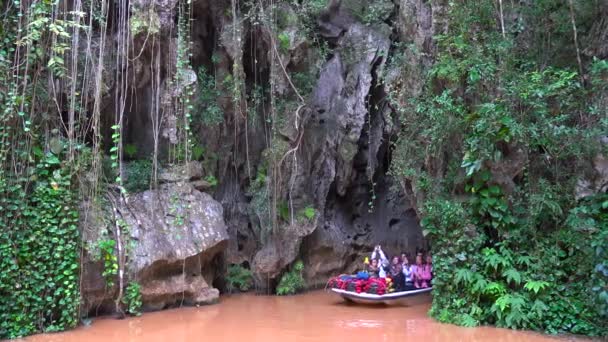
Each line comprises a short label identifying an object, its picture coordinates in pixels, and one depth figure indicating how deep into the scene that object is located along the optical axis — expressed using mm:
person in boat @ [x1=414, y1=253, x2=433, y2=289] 11211
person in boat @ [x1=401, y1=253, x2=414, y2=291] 10688
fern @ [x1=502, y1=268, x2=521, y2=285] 7902
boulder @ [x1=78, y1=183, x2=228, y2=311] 8977
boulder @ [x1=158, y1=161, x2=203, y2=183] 10125
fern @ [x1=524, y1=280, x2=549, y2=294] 7715
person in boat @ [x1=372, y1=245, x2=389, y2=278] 10672
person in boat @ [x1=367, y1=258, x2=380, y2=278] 10698
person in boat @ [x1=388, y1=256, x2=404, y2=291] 10383
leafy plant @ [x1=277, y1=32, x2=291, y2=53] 11164
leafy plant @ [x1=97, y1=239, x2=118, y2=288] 8440
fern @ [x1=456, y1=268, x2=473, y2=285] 8195
